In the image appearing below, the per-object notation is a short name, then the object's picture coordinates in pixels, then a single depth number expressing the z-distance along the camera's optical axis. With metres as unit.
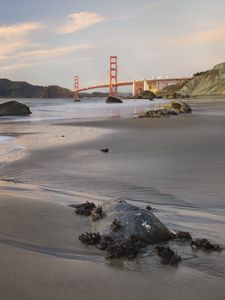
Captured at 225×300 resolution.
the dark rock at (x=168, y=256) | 3.19
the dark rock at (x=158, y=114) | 23.11
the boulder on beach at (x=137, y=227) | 3.61
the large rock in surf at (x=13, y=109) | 29.74
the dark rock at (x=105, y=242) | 3.49
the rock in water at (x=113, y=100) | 62.50
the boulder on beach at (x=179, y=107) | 26.50
